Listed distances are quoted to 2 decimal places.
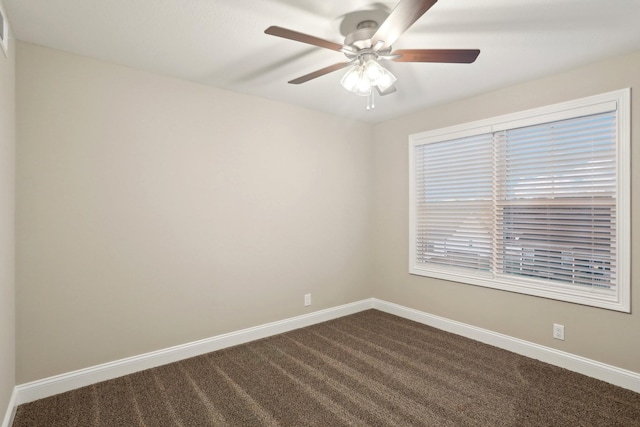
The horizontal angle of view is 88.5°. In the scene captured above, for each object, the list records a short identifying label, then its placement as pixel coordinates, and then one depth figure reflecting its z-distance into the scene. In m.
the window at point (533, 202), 2.58
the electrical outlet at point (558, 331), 2.82
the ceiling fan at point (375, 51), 1.63
